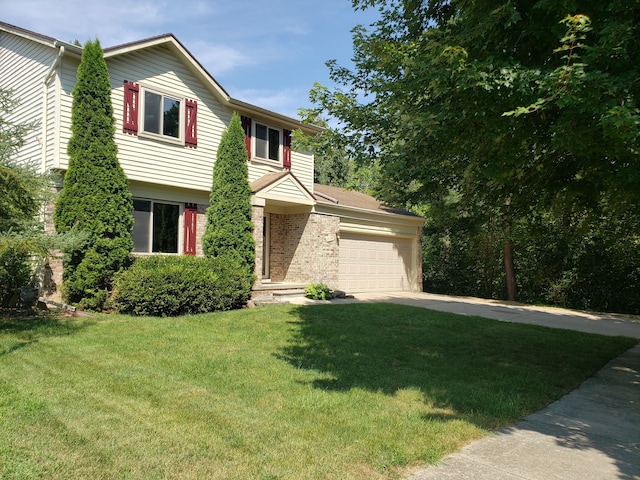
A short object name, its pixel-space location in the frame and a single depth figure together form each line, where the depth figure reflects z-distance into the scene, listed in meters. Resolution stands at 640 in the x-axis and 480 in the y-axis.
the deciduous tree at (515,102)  3.94
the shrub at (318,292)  13.74
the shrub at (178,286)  9.98
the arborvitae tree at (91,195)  10.31
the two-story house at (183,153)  11.54
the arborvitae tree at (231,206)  12.42
